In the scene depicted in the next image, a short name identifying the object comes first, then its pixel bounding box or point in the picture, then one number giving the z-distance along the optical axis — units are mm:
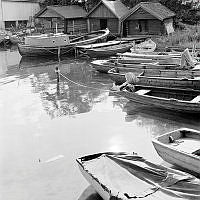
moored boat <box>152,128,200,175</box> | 9704
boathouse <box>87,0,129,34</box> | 39469
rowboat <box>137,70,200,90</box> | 17625
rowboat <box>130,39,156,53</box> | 28058
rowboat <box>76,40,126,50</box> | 32922
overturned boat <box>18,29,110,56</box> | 34625
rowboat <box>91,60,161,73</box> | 21250
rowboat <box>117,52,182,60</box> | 23931
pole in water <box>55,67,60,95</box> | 21883
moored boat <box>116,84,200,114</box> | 14984
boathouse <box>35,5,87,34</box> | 43138
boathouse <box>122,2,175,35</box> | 36281
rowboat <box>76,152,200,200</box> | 7945
